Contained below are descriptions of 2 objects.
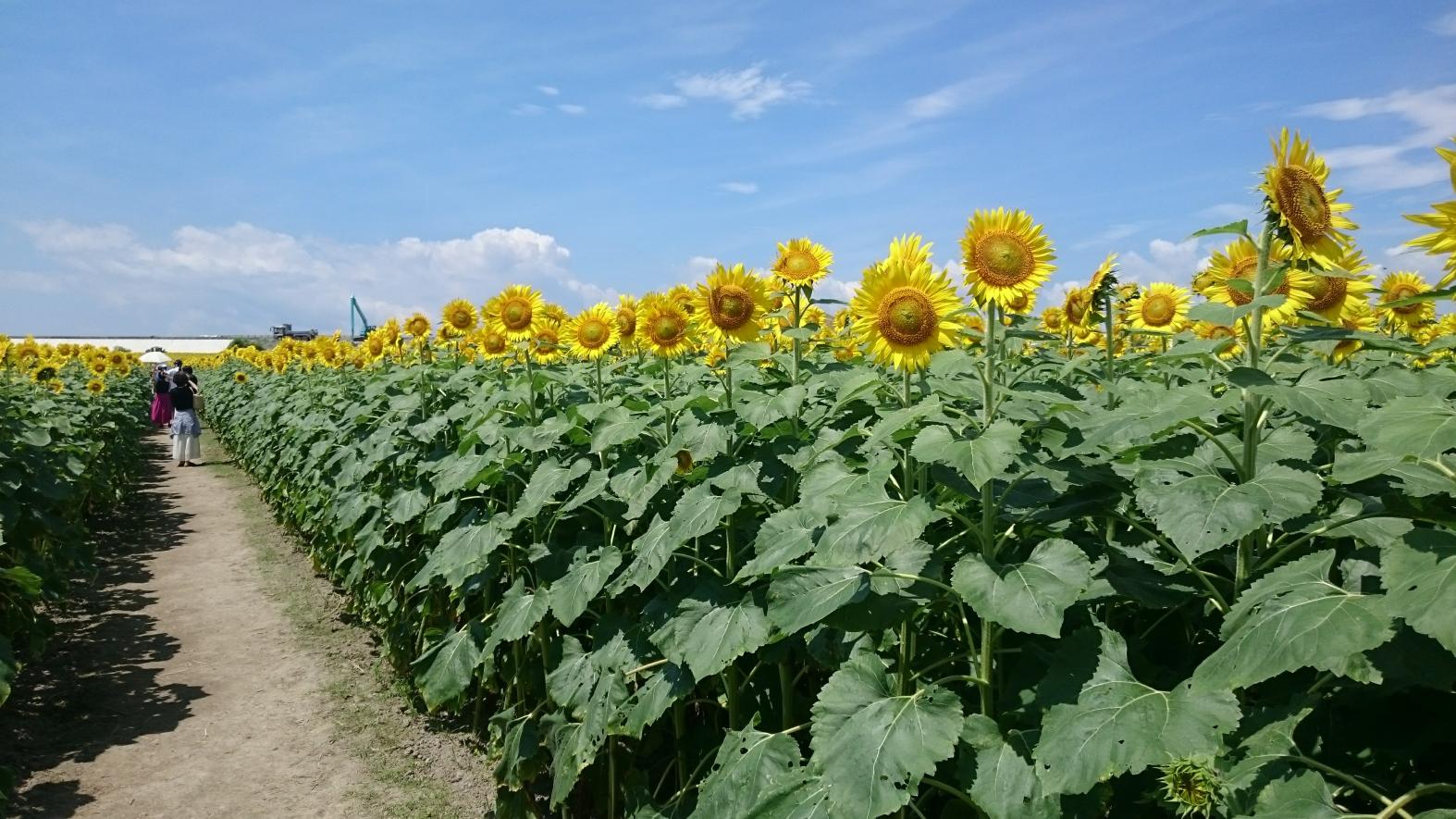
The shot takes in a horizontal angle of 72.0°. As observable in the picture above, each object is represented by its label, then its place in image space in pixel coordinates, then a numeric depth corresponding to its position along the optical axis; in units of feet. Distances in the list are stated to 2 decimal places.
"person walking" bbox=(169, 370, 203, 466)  67.41
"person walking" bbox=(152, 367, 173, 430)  80.43
